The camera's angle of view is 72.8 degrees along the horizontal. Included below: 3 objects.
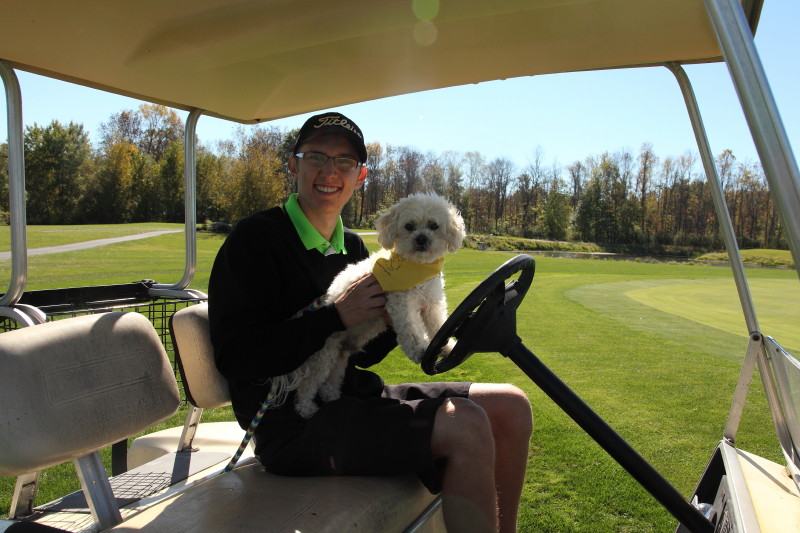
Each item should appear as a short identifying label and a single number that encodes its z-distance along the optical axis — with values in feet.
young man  4.87
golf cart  4.06
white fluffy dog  6.32
